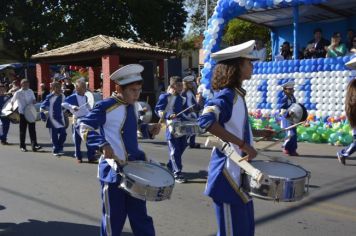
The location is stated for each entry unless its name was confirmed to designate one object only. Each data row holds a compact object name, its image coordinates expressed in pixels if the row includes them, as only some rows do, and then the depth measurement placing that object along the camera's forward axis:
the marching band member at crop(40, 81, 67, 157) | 11.66
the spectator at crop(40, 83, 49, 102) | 19.89
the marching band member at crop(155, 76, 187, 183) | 8.62
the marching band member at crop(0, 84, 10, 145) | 14.02
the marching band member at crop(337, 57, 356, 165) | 2.96
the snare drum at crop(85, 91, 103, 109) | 10.65
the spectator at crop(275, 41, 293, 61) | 16.59
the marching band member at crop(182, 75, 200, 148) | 10.16
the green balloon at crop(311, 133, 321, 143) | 13.15
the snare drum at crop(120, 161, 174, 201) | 3.88
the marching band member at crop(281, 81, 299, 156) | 10.84
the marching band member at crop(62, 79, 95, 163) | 10.33
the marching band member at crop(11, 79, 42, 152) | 12.38
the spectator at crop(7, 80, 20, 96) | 14.45
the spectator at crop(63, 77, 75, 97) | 19.44
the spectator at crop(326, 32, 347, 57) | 13.68
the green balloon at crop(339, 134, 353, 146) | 12.37
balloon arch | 13.13
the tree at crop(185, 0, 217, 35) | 48.31
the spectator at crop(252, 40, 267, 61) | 16.90
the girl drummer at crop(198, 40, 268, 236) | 3.50
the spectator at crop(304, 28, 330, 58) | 14.67
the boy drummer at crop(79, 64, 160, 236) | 4.13
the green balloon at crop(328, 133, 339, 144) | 12.58
